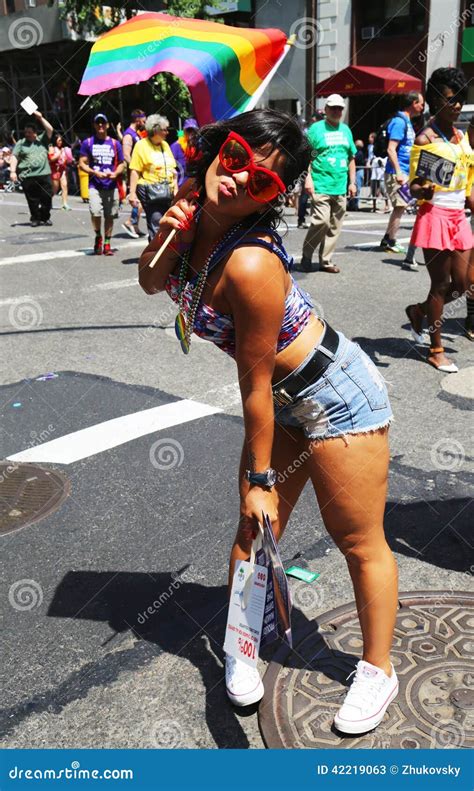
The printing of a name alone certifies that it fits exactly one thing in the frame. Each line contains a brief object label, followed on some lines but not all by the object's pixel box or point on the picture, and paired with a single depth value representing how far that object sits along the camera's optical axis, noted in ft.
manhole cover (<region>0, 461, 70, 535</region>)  12.59
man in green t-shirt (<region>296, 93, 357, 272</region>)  31.86
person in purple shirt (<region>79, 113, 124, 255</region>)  36.73
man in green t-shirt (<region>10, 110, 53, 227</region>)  51.55
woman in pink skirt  18.76
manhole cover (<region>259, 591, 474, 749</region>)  7.68
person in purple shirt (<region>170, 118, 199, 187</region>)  35.47
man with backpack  34.78
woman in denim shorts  6.68
